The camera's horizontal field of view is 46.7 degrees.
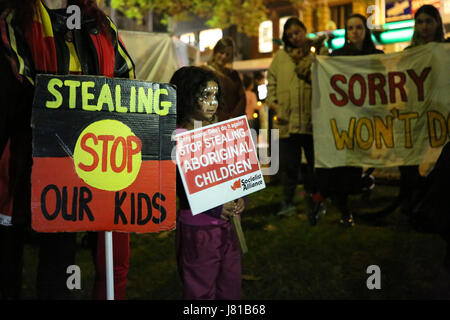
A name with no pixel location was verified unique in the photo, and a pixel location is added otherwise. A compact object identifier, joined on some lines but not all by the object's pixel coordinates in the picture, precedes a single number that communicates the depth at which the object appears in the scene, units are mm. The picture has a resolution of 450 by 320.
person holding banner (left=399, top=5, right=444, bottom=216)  4559
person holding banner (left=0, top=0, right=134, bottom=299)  2221
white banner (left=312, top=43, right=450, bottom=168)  4469
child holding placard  2557
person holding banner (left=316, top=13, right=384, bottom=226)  4938
